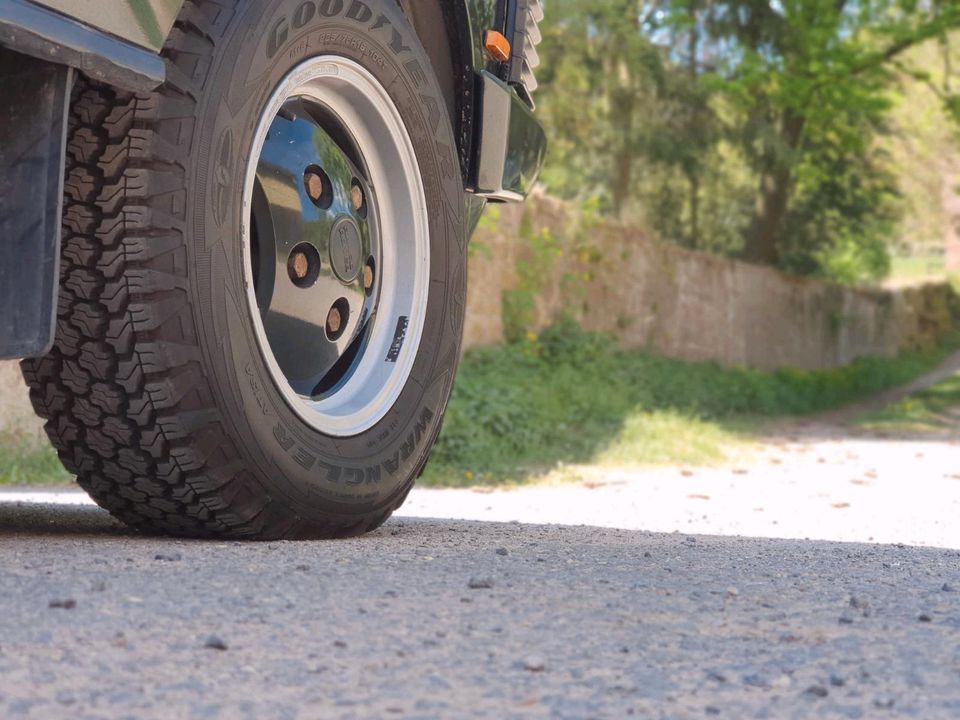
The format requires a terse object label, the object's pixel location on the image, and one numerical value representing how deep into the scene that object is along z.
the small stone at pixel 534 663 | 1.62
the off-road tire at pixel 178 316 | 2.19
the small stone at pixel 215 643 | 1.63
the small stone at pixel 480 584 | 2.05
